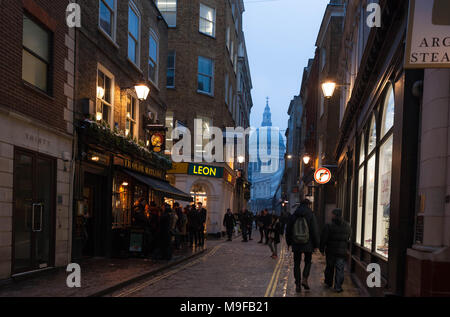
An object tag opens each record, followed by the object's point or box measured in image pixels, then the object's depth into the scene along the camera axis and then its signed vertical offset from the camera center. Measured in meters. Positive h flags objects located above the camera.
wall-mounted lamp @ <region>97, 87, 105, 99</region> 14.61 +2.63
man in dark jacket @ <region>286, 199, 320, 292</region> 10.24 -1.16
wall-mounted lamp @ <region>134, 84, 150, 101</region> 16.12 +3.00
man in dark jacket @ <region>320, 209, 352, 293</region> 10.33 -1.15
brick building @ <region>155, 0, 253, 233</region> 29.80 +6.57
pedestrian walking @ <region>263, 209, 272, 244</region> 23.43 -1.61
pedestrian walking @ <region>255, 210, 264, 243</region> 26.35 -1.94
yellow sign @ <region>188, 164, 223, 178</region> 29.40 +0.81
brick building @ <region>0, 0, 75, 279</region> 9.49 +0.91
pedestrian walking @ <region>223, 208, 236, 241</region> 27.88 -2.12
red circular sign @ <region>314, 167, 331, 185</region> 19.91 +0.53
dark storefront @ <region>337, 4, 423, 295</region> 7.35 +0.66
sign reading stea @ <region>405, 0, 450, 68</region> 5.29 +1.73
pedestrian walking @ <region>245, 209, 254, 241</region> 29.73 -2.22
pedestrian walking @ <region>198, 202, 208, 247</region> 21.64 -1.77
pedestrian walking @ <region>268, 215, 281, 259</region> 17.85 -1.83
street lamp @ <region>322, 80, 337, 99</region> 15.30 +3.16
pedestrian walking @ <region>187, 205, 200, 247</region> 21.36 -1.60
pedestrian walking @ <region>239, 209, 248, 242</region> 28.02 -2.23
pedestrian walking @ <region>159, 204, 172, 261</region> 14.90 -1.66
